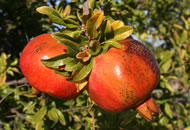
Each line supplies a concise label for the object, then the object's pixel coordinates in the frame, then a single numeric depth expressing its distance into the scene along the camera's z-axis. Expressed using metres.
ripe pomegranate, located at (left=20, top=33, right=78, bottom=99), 0.58
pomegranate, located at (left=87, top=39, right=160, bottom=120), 0.52
